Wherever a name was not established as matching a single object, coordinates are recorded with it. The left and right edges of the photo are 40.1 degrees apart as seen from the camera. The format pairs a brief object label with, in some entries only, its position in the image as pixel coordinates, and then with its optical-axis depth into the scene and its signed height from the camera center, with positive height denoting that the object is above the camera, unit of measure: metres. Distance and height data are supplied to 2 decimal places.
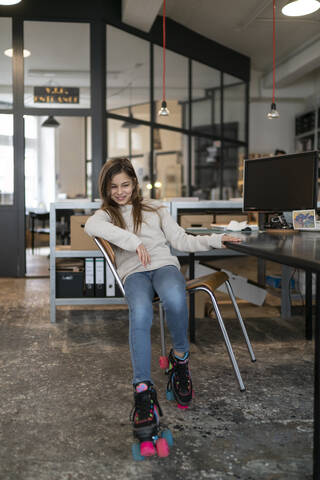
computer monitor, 2.47 +0.16
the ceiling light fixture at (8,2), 3.83 +1.81
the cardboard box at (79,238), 3.27 -0.22
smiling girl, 1.63 -0.26
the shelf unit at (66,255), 3.17 -0.34
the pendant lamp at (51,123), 8.05 +1.57
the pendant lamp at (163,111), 4.59 +1.03
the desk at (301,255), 1.16 -0.13
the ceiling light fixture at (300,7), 3.67 +1.74
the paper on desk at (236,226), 2.51 -0.10
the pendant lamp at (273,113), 4.55 +1.01
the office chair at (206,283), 1.91 -0.34
